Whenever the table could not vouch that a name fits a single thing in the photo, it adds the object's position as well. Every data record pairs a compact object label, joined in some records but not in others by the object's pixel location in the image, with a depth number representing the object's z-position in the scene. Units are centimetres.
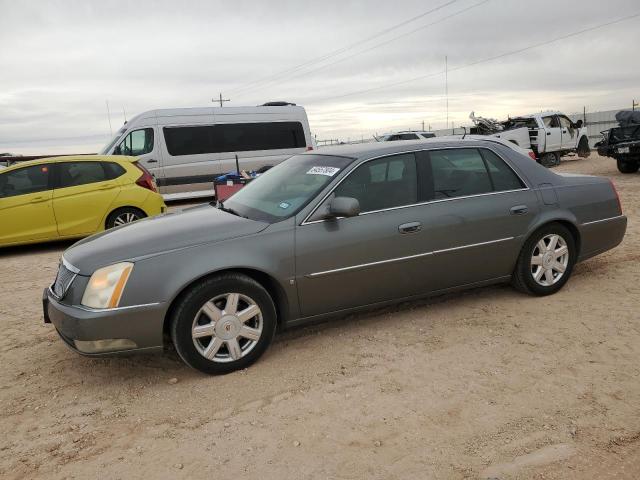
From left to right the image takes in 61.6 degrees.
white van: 1255
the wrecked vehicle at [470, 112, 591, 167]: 1806
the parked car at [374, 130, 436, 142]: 2028
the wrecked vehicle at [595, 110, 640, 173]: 1356
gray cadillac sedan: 337
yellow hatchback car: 802
